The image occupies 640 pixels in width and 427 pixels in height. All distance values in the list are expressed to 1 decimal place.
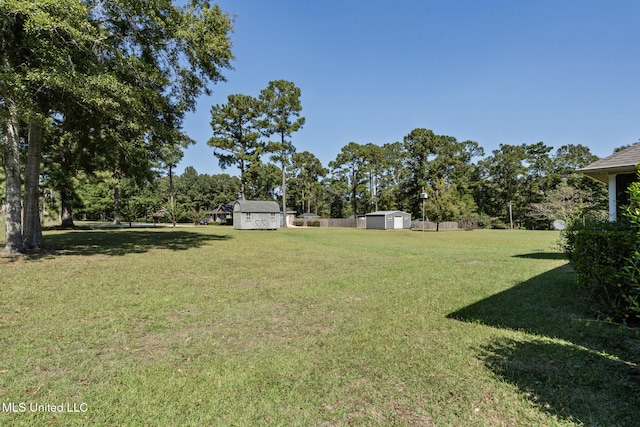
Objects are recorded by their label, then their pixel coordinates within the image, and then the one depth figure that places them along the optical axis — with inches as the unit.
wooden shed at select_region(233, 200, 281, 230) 1197.8
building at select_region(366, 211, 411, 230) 1515.7
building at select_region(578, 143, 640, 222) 264.9
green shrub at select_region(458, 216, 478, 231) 1621.9
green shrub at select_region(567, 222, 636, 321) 152.5
